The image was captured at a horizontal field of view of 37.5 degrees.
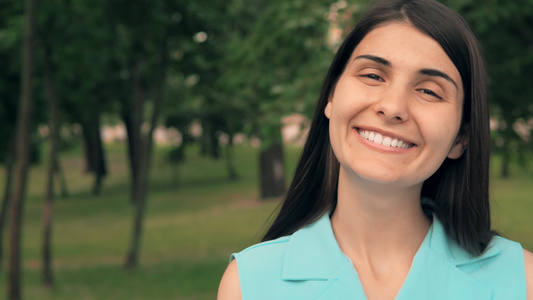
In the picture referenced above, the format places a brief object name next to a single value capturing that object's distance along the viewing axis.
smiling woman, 1.90
